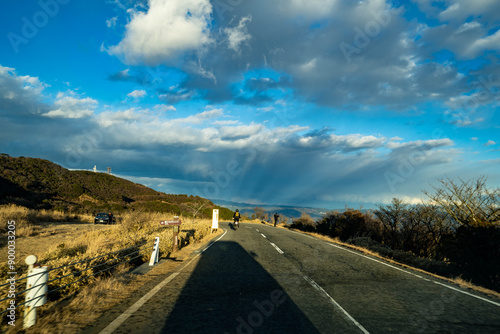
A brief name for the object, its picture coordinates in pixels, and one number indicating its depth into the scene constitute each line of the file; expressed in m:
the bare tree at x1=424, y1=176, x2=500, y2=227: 10.34
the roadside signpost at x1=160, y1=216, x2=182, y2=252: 9.47
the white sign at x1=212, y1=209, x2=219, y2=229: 22.20
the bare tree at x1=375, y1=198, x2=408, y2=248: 17.62
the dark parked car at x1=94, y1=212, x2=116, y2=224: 27.77
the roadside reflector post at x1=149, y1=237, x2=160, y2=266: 8.33
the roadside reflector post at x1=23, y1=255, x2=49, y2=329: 3.82
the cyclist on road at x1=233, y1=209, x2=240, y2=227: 25.81
